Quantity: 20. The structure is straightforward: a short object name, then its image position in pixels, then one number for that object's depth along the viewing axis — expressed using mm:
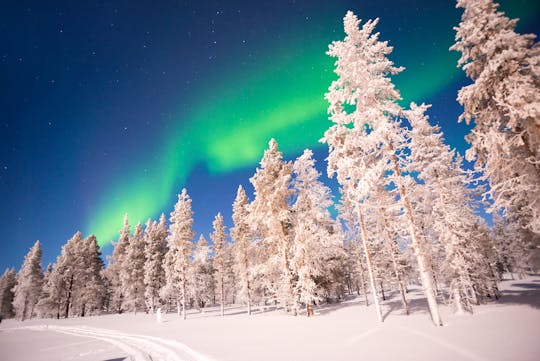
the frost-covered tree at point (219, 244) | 35406
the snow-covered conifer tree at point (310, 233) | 19016
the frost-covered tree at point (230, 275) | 51562
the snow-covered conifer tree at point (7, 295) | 55088
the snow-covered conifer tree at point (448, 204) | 17047
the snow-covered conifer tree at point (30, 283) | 47938
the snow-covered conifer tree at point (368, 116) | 13070
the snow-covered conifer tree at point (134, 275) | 39938
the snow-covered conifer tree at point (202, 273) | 41188
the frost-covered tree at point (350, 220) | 27797
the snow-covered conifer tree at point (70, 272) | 44000
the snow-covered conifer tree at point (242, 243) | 29344
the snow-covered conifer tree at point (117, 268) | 45156
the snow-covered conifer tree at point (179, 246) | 32000
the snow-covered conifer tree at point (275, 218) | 20703
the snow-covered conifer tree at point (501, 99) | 10328
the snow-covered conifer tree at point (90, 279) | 42625
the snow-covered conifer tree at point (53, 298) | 43188
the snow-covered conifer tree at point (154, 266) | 38812
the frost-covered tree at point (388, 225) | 13234
